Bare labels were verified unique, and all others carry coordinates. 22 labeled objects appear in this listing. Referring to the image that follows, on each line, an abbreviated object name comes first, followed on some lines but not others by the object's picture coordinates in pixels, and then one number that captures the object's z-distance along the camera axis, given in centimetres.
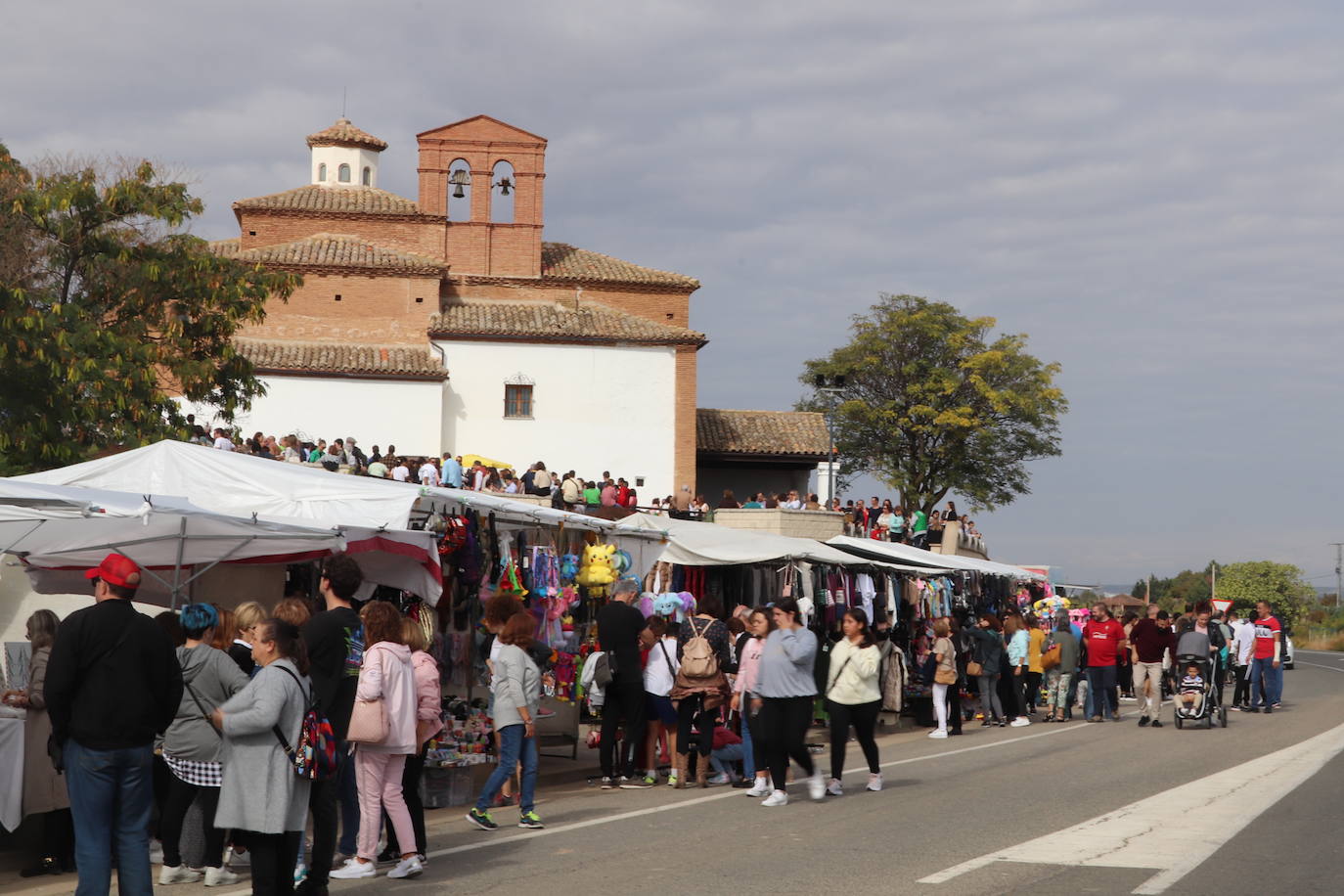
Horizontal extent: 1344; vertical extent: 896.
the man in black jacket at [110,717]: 754
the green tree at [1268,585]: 10150
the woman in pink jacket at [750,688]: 1375
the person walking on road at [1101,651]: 2289
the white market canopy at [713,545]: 1858
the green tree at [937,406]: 6550
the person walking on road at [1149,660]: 2230
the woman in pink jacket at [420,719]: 988
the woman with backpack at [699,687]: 1468
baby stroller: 2145
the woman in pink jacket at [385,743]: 936
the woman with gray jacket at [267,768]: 771
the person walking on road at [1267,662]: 2548
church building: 4616
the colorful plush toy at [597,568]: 1708
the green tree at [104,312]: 2398
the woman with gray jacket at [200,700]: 898
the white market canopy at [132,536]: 1078
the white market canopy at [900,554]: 2494
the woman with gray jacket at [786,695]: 1313
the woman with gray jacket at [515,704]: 1146
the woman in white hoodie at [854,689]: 1368
